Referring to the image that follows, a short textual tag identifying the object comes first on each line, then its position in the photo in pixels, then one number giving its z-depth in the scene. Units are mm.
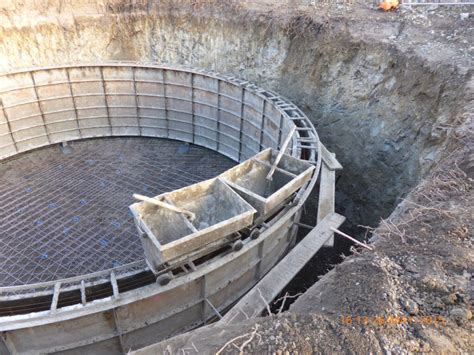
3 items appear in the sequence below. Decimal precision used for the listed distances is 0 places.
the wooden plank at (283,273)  5434
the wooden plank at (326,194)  7585
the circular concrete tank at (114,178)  5914
